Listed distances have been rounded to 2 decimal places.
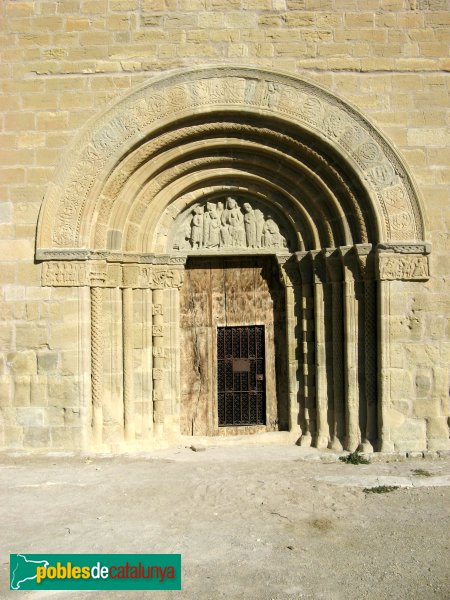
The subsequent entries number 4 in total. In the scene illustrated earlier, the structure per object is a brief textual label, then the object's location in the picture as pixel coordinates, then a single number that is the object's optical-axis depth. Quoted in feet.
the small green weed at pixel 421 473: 20.43
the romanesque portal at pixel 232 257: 23.18
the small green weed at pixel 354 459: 22.23
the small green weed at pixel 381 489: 18.81
